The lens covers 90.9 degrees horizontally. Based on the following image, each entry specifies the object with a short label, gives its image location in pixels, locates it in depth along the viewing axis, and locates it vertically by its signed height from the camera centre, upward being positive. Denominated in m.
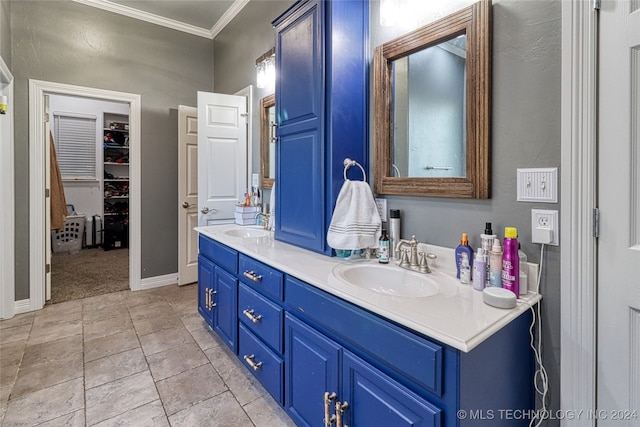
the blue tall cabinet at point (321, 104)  1.59 +0.56
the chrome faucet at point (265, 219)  2.57 -0.09
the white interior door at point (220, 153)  3.08 +0.55
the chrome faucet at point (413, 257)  1.37 -0.22
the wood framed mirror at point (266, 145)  2.73 +0.57
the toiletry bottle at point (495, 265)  1.10 -0.20
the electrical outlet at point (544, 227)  1.07 -0.06
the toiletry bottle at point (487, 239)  1.16 -0.11
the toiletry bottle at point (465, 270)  1.22 -0.24
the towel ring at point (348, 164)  1.62 +0.23
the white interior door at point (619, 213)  0.94 -0.01
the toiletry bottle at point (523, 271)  1.10 -0.22
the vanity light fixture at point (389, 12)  1.51 +0.95
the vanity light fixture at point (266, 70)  2.57 +1.16
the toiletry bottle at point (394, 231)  1.56 -0.11
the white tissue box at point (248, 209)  2.70 +0.00
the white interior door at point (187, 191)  3.48 +0.20
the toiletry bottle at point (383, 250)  1.50 -0.20
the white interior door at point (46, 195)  2.98 +0.13
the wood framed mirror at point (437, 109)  1.24 +0.46
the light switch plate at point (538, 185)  1.07 +0.08
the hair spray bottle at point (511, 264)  1.07 -0.19
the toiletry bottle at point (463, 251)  1.23 -0.17
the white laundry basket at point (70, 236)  5.18 -0.45
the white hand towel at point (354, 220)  1.51 -0.05
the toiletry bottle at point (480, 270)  1.13 -0.22
